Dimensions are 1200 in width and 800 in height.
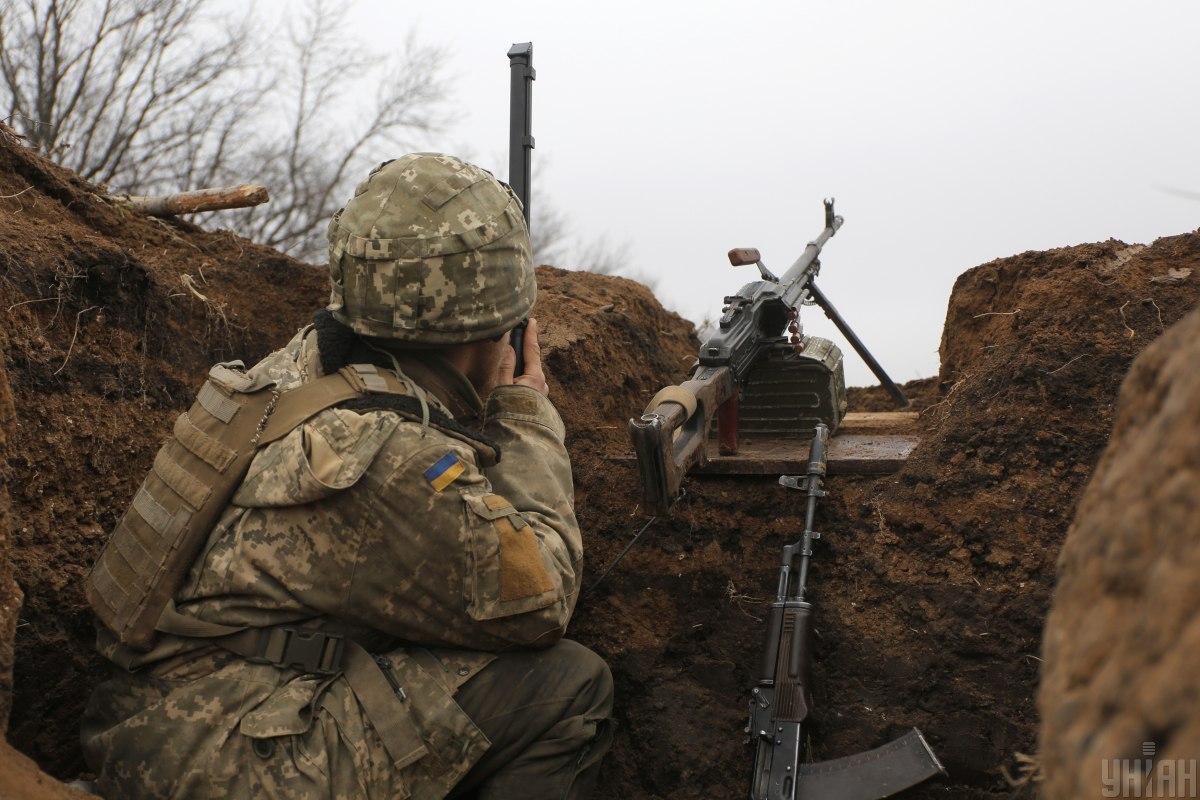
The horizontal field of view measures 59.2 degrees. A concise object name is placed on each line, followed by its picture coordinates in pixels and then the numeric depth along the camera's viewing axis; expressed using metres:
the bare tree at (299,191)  16.23
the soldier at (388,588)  2.74
